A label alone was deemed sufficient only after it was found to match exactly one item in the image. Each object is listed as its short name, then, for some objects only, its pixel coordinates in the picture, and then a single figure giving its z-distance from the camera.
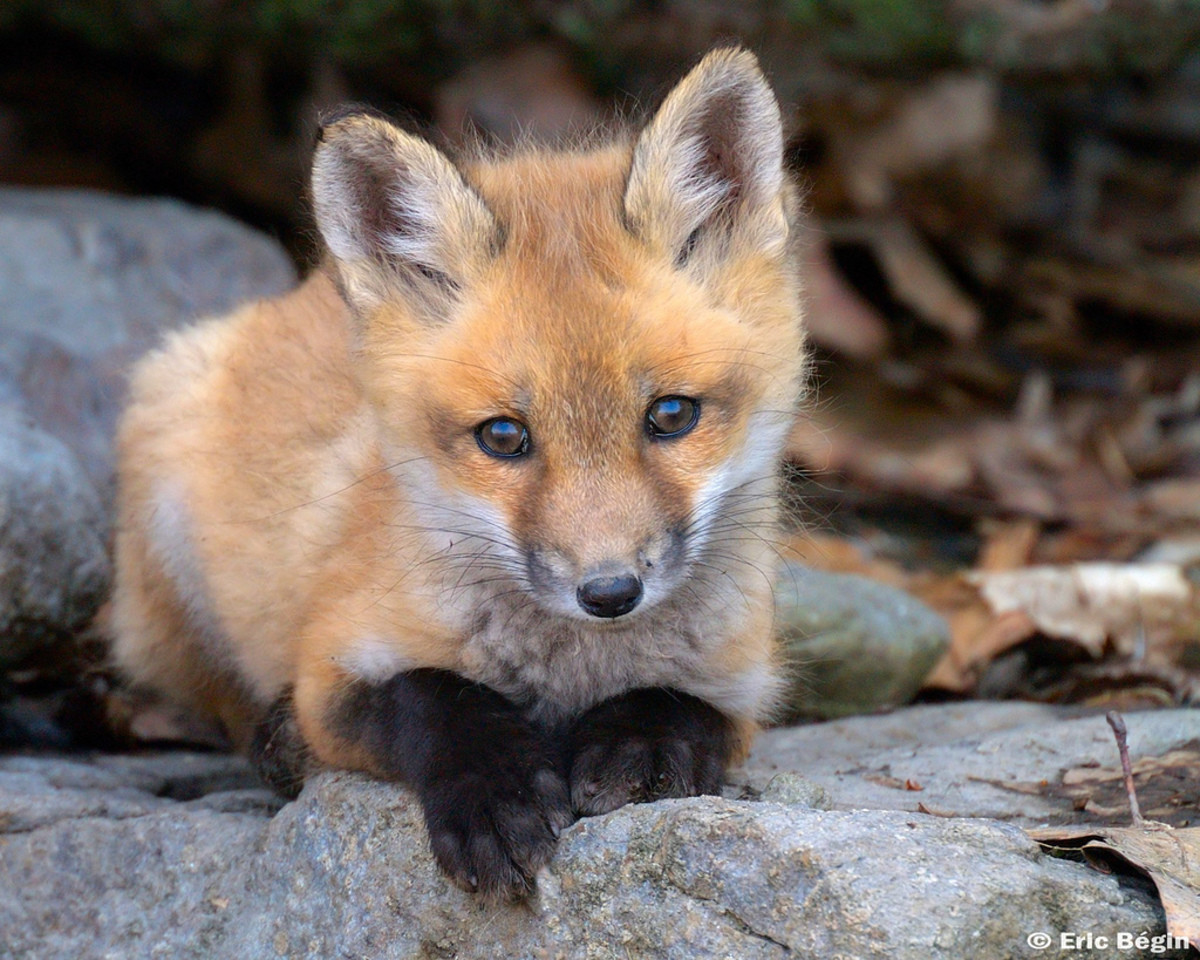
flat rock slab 6.74
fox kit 6.03
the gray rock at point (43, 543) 8.06
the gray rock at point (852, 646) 9.50
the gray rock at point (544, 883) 5.14
